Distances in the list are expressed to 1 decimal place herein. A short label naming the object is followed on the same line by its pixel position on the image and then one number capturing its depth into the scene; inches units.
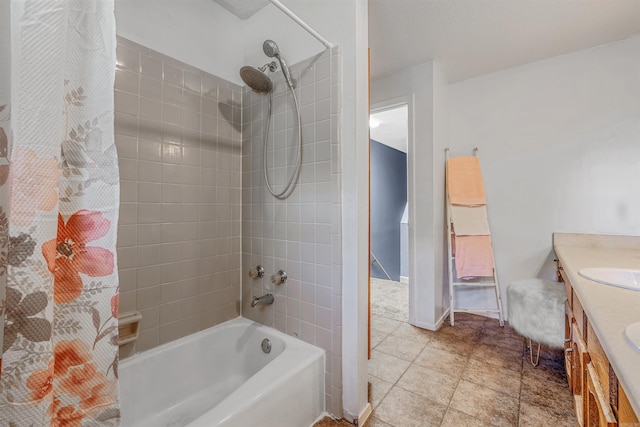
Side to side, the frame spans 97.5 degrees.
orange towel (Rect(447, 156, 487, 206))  102.0
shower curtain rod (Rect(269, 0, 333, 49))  45.0
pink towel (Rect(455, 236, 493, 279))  101.0
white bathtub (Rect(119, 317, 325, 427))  44.3
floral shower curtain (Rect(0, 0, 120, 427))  19.1
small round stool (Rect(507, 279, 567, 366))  65.9
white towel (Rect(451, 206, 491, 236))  101.3
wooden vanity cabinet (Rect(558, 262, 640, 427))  27.4
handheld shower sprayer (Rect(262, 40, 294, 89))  57.9
